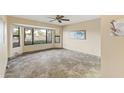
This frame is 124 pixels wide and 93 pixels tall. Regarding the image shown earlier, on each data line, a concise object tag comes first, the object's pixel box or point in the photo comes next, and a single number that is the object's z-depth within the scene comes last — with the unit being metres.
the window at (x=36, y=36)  2.82
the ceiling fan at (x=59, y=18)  2.65
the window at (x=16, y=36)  2.65
